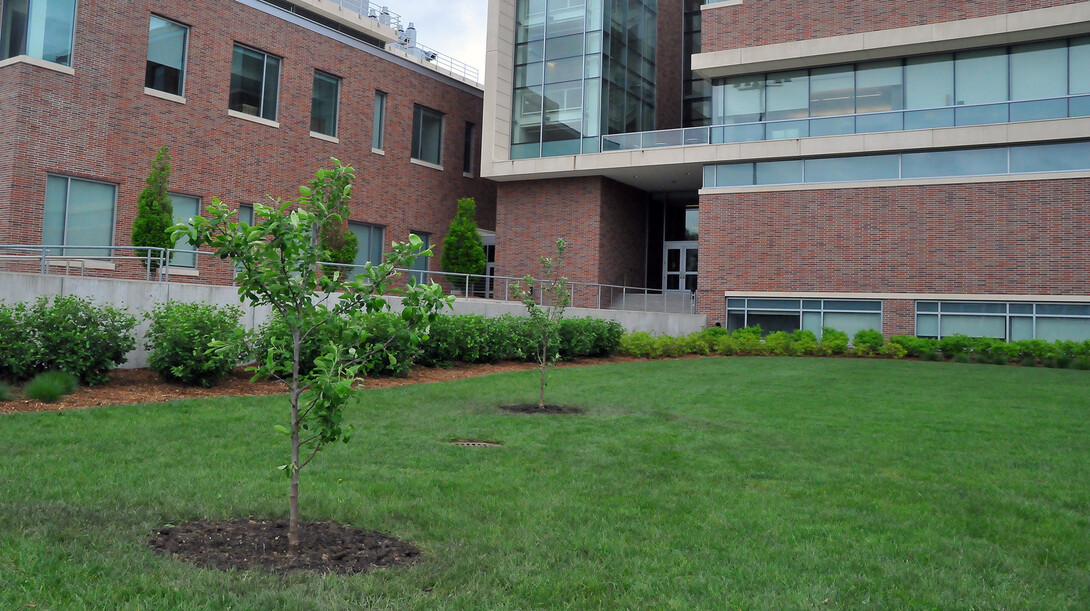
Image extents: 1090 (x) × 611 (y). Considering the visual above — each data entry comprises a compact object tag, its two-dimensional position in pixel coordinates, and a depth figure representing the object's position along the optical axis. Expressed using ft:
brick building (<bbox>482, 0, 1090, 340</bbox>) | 78.89
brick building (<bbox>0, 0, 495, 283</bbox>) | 63.46
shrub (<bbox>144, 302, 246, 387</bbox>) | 37.81
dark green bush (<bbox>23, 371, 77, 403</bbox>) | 32.37
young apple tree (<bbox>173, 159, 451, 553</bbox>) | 14.55
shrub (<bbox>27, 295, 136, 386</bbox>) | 35.55
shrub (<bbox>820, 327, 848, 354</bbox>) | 80.84
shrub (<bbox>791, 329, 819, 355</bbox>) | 80.79
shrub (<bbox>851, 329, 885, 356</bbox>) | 80.48
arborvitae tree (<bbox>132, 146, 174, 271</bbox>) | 58.90
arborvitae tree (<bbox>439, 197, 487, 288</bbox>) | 87.04
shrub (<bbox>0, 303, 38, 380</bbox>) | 34.55
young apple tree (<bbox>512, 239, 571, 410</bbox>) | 42.29
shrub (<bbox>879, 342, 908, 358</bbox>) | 78.69
